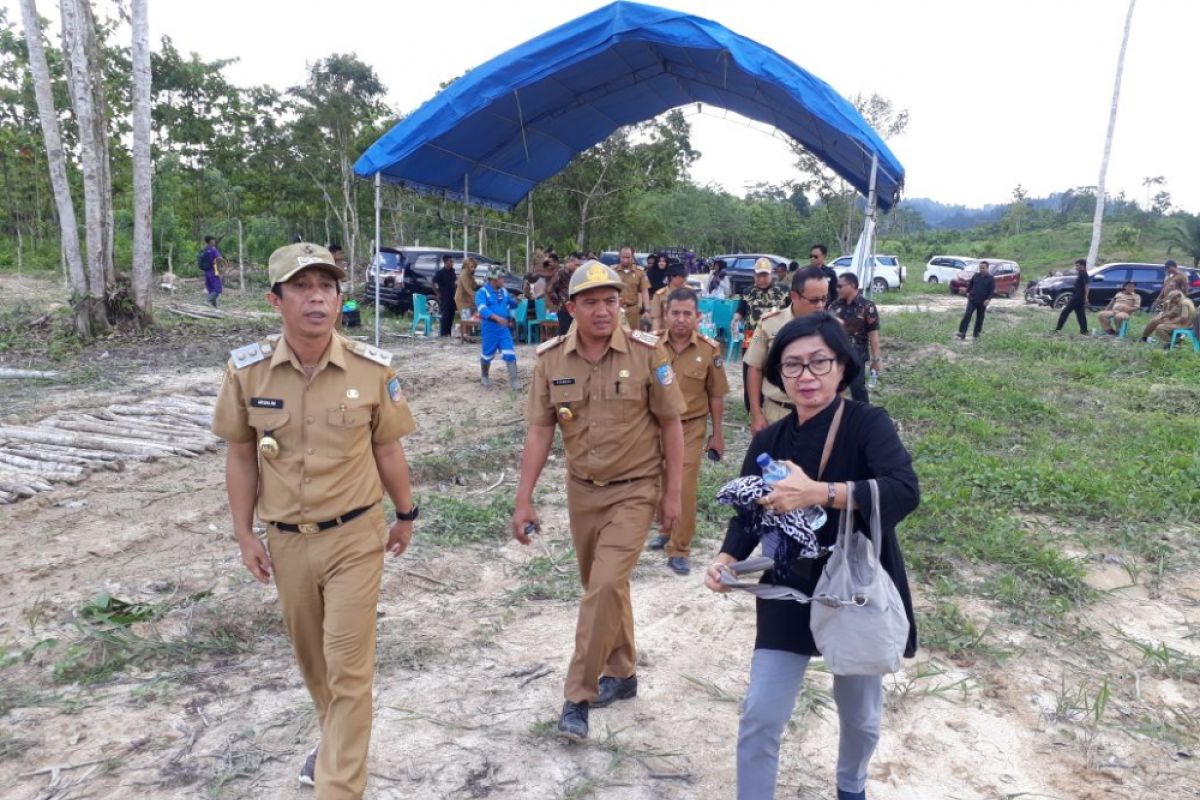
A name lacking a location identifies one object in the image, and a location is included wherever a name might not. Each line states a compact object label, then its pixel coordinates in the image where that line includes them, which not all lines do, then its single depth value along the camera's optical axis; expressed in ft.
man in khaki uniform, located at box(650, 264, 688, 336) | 27.32
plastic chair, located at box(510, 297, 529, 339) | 42.93
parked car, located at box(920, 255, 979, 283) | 91.66
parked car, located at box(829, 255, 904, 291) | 84.43
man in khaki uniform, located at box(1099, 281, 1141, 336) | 49.08
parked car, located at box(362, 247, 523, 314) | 50.31
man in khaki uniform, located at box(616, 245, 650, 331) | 35.40
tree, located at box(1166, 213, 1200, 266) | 105.81
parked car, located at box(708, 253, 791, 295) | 63.46
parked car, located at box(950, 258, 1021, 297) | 83.76
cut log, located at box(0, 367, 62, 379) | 30.76
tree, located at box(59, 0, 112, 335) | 36.37
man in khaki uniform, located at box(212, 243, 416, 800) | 7.54
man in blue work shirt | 29.07
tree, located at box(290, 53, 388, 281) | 76.07
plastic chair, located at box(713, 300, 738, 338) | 39.63
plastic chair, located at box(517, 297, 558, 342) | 41.96
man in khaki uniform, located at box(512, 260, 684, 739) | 9.63
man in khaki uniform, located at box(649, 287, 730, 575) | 14.20
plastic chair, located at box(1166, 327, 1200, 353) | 41.04
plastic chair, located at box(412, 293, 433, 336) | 45.80
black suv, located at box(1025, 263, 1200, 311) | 63.98
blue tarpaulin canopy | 30.40
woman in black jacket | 6.74
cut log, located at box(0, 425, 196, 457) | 20.59
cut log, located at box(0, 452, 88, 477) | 18.57
